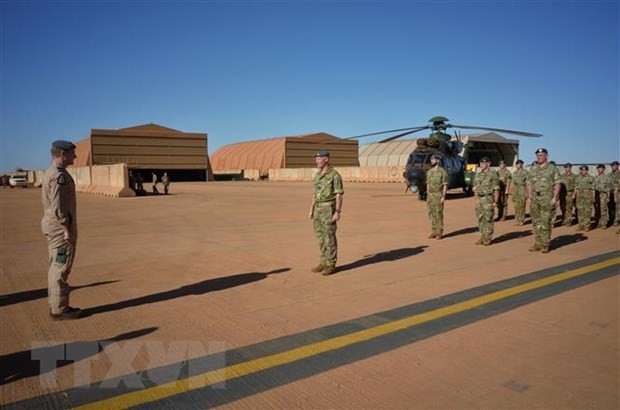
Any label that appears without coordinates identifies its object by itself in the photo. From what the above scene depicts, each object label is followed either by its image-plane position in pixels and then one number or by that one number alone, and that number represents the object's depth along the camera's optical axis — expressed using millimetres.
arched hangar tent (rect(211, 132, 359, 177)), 62550
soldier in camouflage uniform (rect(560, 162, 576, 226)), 11680
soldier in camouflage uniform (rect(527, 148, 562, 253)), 7789
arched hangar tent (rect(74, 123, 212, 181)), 48031
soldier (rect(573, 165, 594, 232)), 10695
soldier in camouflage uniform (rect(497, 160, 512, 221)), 13203
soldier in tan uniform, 4430
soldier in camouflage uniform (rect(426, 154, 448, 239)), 9406
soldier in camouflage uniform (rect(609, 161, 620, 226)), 10675
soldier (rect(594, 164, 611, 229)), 10820
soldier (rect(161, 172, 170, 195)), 26953
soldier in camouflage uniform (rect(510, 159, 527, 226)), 11930
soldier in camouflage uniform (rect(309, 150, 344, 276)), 6355
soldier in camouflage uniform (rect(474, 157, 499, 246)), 8711
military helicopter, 17984
